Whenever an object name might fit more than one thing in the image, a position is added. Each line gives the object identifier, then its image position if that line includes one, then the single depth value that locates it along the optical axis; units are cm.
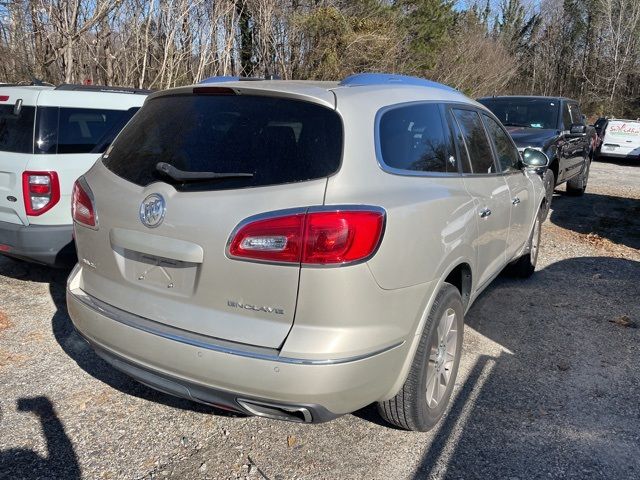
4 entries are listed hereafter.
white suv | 429
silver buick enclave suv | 216
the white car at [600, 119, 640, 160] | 1684
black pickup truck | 804
